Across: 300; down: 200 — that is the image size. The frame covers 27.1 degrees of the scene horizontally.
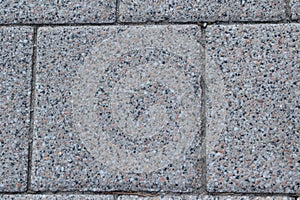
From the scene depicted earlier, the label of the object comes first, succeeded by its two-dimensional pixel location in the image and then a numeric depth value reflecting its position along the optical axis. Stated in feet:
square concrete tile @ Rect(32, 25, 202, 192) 2.38
